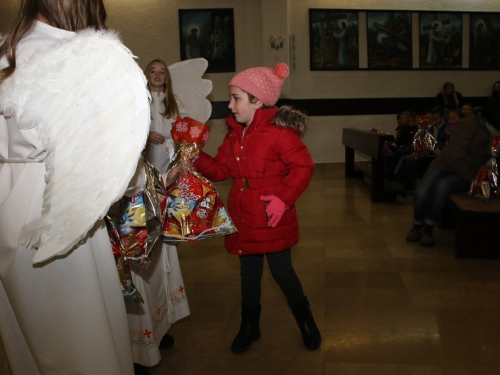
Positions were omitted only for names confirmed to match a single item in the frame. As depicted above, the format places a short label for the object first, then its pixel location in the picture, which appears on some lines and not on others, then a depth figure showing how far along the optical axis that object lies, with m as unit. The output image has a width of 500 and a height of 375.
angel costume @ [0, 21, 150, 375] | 1.34
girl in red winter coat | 2.56
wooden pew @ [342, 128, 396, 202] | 6.81
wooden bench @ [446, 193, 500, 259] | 4.20
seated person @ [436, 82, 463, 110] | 11.34
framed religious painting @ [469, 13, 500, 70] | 11.72
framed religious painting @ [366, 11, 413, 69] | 11.39
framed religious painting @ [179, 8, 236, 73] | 11.23
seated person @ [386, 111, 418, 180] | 7.31
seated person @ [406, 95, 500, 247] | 4.65
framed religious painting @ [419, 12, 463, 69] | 11.57
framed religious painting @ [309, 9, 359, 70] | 11.22
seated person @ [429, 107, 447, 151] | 7.01
